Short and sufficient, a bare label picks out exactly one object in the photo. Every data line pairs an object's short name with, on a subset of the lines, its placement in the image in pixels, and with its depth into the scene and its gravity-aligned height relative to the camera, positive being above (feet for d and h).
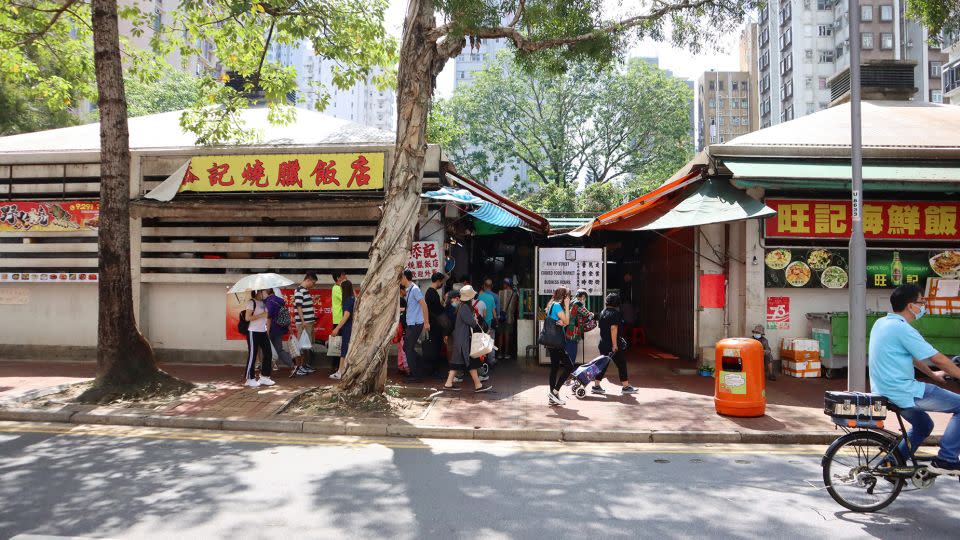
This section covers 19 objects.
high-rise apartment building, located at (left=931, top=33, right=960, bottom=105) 92.79 +30.69
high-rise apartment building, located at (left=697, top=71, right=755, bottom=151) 275.80 +80.45
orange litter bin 26.22 -4.34
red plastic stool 55.96 -5.43
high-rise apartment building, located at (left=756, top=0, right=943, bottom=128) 147.54 +63.15
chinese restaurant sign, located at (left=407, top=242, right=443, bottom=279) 37.83 +1.21
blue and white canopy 35.09 +4.38
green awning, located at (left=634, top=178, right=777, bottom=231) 33.01 +3.87
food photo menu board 37.01 +0.48
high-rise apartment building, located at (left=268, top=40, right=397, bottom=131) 263.70 +89.01
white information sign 42.04 +0.60
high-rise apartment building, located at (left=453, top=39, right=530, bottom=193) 109.60 +40.90
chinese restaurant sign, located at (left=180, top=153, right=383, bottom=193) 37.91 +6.71
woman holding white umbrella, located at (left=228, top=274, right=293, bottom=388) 31.30 -1.94
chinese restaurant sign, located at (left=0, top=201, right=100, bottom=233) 40.93 +4.38
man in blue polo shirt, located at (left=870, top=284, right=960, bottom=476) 15.35 -2.50
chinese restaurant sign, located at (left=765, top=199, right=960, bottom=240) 36.68 +3.35
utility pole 26.13 +0.89
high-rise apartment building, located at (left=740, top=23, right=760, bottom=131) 212.72 +72.37
